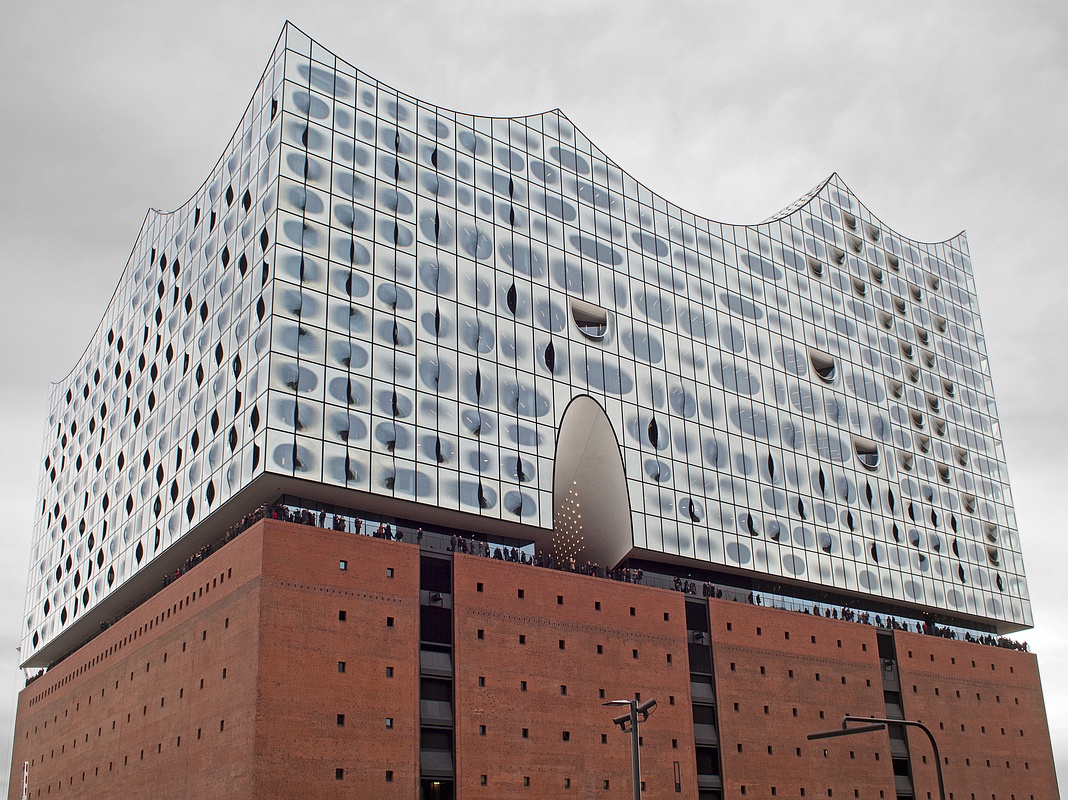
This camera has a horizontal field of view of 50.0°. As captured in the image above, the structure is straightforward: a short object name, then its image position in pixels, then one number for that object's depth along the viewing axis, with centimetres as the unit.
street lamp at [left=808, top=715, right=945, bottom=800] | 2189
